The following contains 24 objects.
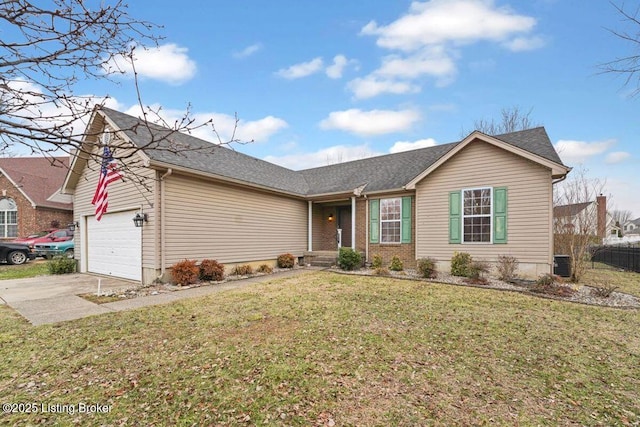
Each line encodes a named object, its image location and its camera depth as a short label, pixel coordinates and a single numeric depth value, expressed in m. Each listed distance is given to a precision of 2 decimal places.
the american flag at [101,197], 8.73
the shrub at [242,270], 10.62
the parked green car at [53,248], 15.66
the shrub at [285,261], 12.60
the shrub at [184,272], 8.60
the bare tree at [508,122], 21.80
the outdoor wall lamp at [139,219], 8.84
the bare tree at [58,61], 2.06
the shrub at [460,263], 9.55
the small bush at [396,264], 11.02
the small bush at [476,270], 8.93
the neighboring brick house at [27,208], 18.98
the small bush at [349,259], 11.63
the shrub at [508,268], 9.00
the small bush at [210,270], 9.31
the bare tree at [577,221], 9.07
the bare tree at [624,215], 35.03
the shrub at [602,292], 7.16
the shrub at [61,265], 11.54
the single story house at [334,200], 8.90
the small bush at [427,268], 9.66
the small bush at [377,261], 11.52
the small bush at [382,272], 10.29
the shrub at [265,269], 11.47
